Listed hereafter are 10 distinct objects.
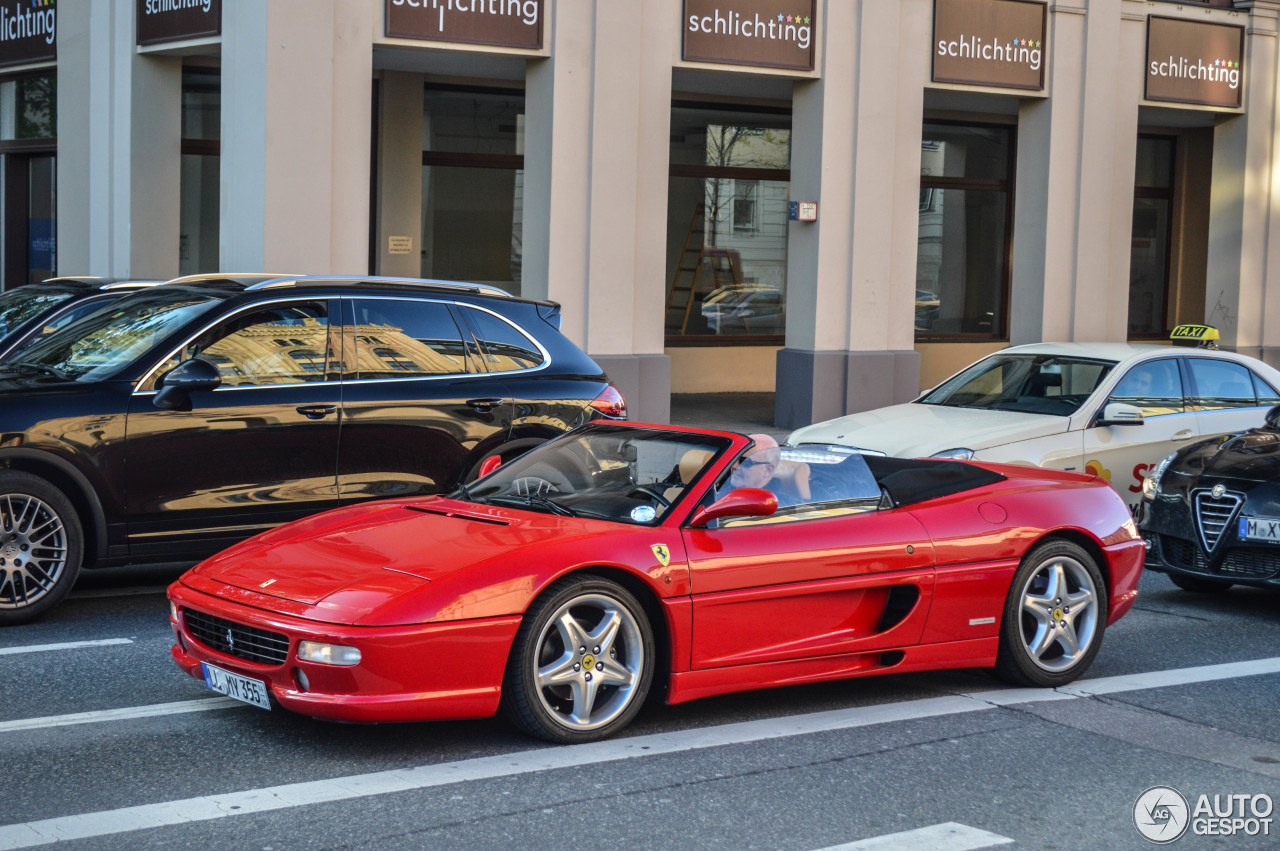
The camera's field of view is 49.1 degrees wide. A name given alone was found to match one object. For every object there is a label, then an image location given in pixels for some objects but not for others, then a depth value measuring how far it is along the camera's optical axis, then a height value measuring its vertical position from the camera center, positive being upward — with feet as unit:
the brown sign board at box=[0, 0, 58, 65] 59.31 +11.40
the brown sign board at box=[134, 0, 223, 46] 49.47 +10.16
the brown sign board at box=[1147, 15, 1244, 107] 62.77 +12.04
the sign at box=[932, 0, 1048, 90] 57.52 +11.62
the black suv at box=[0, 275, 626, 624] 23.88 -1.96
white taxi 33.14 -2.18
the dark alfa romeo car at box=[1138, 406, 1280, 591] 26.61 -3.60
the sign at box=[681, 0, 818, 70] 52.75 +10.78
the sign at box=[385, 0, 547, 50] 48.06 +9.95
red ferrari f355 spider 16.51 -3.54
